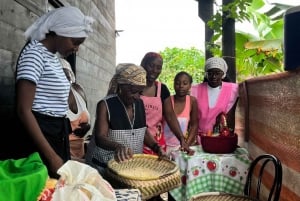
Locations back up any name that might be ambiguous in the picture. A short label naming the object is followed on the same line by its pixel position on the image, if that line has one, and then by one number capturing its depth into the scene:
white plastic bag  1.15
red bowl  2.82
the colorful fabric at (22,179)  0.99
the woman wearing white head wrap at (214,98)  3.23
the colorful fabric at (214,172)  2.81
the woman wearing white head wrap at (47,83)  1.62
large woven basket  1.74
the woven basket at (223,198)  2.15
